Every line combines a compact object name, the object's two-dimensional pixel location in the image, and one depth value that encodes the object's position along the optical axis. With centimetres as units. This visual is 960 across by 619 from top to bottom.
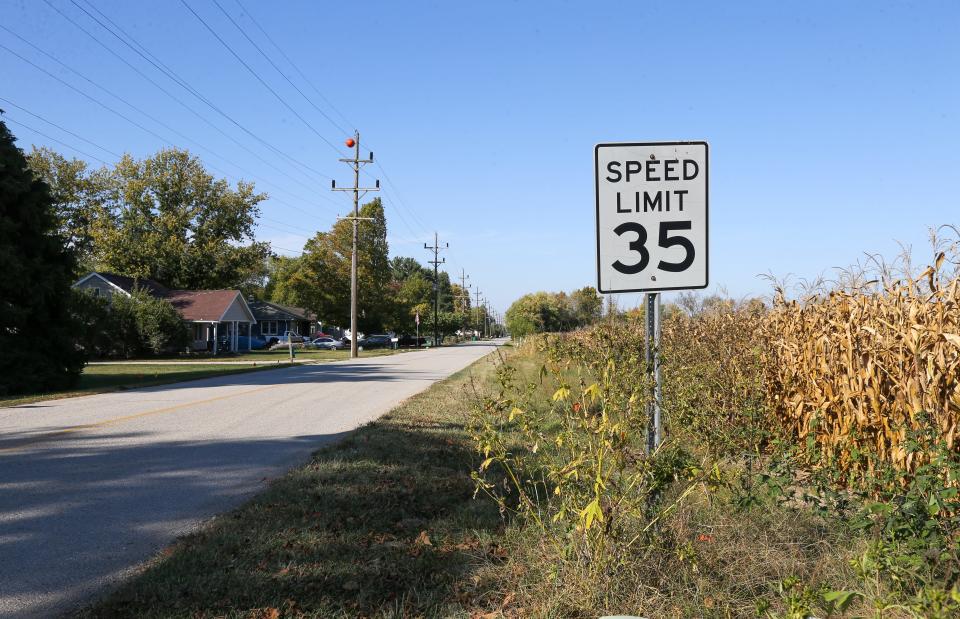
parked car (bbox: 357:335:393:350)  6825
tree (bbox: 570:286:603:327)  7634
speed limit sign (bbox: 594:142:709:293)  458
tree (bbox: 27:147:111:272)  5966
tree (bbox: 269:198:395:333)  5978
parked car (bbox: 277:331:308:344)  6948
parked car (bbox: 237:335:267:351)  6286
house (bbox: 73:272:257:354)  4841
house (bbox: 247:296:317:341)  7869
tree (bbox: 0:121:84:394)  1775
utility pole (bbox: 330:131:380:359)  4425
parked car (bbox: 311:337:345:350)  6391
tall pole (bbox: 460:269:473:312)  13438
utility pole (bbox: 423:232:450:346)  8510
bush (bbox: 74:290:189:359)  3972
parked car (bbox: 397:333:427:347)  7700
